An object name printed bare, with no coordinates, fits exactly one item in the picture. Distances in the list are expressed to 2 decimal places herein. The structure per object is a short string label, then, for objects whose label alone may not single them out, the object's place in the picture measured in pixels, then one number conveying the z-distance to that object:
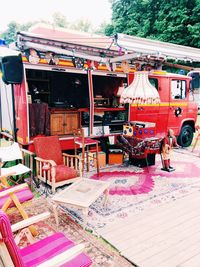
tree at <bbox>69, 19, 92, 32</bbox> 36.84
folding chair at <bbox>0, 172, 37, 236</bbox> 3.02
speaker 4.38
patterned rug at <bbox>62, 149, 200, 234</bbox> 3.79
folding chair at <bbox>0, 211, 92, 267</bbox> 1.69
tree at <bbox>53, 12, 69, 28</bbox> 36.38
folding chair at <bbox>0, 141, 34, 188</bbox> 4.05
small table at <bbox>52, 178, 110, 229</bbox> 3.33
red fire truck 4.96
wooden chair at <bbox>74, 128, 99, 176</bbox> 5.38
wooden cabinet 6.37
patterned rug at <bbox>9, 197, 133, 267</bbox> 2.78
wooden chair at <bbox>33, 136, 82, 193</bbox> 4.33
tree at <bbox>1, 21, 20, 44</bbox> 27.94
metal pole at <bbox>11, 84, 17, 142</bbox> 5.23
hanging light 4.89
